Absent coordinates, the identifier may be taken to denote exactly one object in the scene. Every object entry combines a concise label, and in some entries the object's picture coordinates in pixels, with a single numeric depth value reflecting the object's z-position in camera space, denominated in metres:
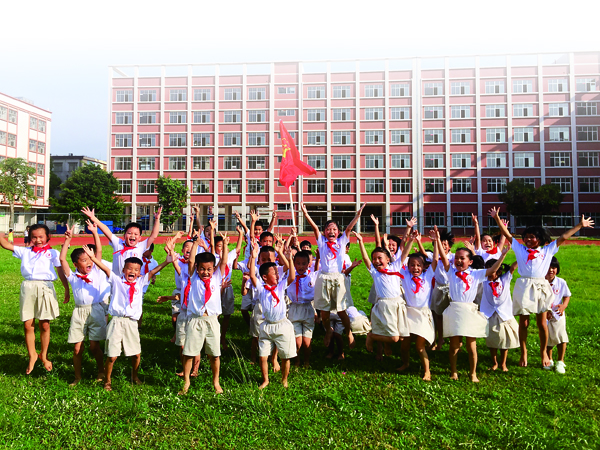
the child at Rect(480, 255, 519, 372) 5.30
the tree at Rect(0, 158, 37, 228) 35.56
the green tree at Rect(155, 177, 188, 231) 38.22
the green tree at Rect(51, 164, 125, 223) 38.34
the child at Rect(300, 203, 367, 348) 5.92
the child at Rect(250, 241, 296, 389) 4.81
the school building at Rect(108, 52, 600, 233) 43.25
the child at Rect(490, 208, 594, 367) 5.51
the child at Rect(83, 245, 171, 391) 4.68
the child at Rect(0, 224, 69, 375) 5.34
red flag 12.04
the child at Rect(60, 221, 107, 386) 4.87
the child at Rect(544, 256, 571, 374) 5.55
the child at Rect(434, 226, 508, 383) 4.99
